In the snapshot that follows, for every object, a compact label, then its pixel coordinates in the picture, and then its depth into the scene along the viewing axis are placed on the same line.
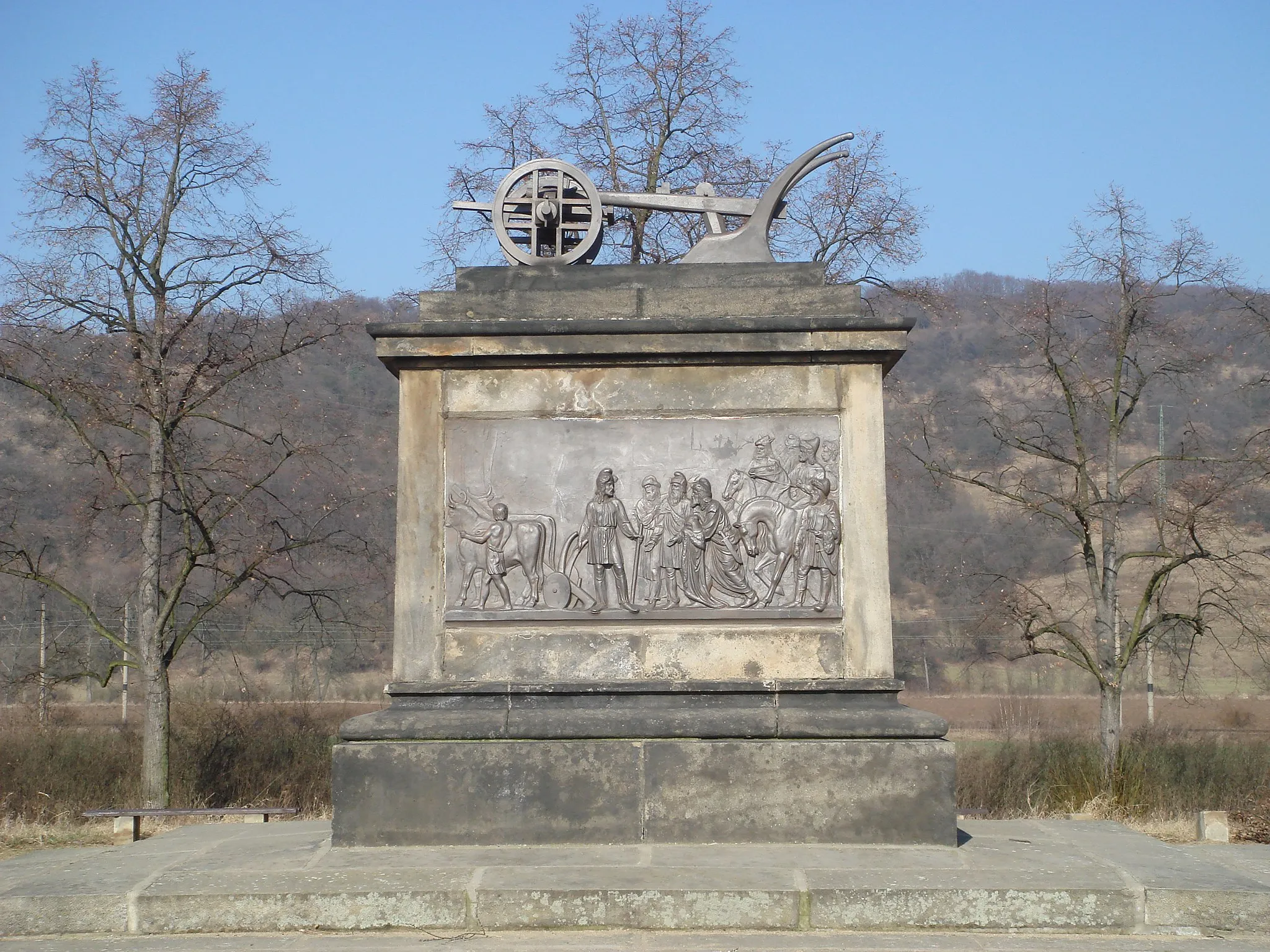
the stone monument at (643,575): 8.74
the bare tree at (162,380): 18.84
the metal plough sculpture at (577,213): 10.02
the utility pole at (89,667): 22.89
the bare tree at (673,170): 22.94
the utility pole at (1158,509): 20.44
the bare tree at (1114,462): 19.64
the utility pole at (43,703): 23.03
